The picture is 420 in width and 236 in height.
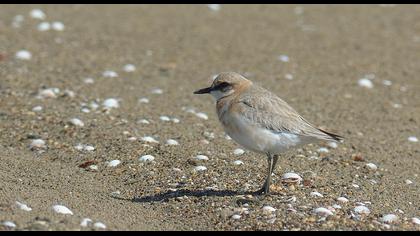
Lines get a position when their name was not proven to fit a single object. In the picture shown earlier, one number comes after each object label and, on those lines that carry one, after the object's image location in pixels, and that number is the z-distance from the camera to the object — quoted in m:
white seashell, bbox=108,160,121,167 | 14.48
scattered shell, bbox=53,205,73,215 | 11.52
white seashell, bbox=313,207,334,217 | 12.04
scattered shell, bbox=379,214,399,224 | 11.98
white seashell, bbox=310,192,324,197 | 13.10
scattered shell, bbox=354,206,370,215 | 12.33
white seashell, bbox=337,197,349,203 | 12.84
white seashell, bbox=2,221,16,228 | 10.62
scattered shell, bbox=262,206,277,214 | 12.21
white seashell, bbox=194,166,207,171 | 14.27
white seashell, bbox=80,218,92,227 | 11.04
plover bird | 12.59
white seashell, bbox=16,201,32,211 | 11.42
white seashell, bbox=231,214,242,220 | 12.00
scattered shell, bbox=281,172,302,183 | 13.93
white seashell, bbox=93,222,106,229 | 11.02
